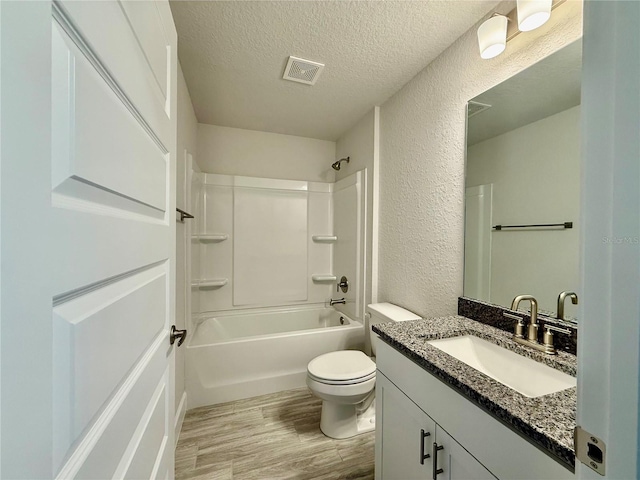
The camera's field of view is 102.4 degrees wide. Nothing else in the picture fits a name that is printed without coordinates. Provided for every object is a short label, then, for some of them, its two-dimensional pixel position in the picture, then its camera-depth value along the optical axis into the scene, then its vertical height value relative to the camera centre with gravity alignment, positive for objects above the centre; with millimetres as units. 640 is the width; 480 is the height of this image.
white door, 266 -4
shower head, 2781 +818
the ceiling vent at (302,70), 1686 +1154
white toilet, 1562 -908
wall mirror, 1020 +254
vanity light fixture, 1027 +945
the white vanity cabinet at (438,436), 636 -605
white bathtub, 1981 -990
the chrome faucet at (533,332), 973 -361
